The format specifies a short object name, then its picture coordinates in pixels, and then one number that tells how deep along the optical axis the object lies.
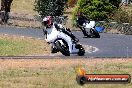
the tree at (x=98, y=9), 46.91
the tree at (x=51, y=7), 53.16
